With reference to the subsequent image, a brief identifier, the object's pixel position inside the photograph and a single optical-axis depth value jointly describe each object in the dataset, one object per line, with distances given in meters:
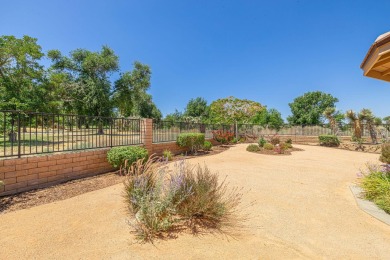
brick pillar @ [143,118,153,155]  8.87
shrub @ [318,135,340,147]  16.48
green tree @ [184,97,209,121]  43.56
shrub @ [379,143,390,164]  8.50
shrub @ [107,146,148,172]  6.49
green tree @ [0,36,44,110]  10.75
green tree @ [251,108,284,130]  31.98
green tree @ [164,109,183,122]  39.01
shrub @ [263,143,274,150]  13.25
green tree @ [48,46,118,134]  17.86
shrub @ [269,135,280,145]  14.69
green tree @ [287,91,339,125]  36.41
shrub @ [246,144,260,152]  12.81
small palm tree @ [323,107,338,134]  19.08
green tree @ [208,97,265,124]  27.88
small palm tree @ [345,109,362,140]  16.66
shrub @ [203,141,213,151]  12.58
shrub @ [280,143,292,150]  13.83
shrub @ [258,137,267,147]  14.36
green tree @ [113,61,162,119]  20.41
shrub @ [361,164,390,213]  3.80
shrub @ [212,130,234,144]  16.06
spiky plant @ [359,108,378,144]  16.84
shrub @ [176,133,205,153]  11.23
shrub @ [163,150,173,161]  9.42
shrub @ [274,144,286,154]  12.17
